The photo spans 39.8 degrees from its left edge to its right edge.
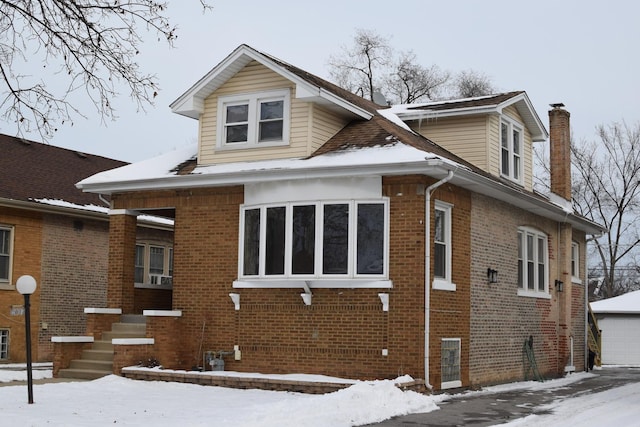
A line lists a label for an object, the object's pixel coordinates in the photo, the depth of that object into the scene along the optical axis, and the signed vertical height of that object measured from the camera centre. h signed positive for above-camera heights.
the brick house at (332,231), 16.45 +1.41
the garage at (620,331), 35.22 -1.02
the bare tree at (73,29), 9.74 +2.98
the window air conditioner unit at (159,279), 26.95 +0.59
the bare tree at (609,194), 50.53 +6.51
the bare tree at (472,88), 49.88 +12.23
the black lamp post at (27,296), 12.91 +0.00
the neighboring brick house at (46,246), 23.14 +1.38
